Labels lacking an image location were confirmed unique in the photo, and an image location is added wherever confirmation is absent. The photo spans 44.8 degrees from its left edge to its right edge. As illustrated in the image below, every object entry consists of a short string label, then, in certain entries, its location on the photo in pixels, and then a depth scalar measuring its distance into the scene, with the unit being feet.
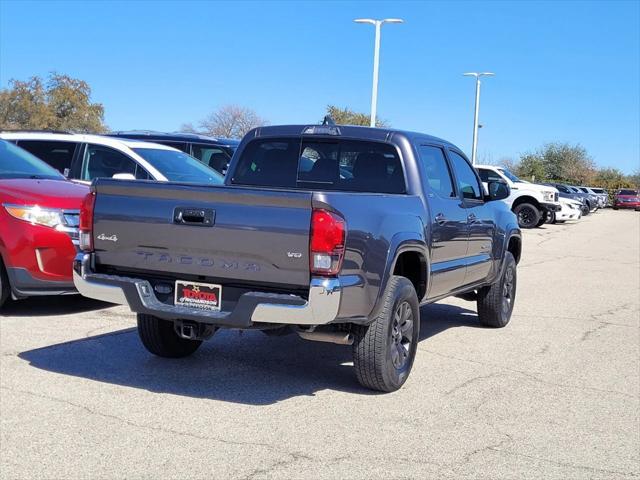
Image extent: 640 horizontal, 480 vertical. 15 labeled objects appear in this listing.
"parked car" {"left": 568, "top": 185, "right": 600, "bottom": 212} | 158.61
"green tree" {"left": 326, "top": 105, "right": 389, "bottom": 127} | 178.70
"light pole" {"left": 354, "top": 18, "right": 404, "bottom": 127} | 97.71
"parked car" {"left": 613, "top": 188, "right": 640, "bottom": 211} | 214.69
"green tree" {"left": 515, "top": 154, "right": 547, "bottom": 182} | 279.88
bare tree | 188.14
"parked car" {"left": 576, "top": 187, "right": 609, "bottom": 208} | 183.71
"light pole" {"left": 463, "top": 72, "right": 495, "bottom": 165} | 143.54
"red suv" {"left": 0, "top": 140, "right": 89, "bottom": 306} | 24.06
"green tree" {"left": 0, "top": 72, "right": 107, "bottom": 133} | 181.88
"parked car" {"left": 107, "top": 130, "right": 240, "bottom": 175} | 48.02
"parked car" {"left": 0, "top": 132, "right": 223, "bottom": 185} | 34.30
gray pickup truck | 15.66
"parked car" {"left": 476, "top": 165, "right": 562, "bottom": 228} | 89.39
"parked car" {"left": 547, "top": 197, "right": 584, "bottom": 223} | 103.71
